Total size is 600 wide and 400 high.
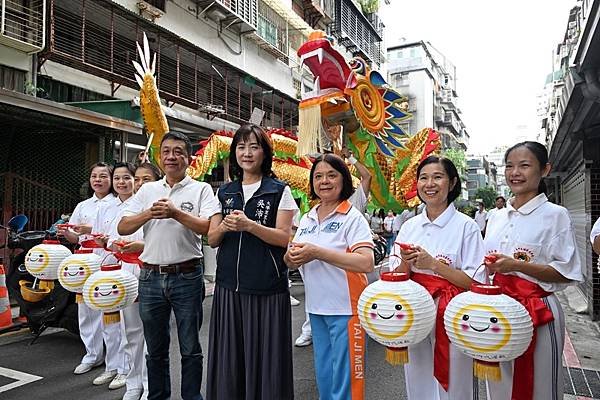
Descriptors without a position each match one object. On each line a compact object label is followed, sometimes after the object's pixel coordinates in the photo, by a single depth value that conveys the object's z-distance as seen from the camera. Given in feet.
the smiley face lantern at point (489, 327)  5.95
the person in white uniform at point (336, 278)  7.58
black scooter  14.90
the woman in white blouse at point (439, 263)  7.04
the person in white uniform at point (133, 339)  10.53
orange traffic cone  16.69
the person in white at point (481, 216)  38.34
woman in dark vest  7.97
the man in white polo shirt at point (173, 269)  8.98
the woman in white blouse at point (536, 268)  6.83
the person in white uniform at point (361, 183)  13.06
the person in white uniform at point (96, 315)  12.26
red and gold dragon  12.64
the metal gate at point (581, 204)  19.02
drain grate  11.37
